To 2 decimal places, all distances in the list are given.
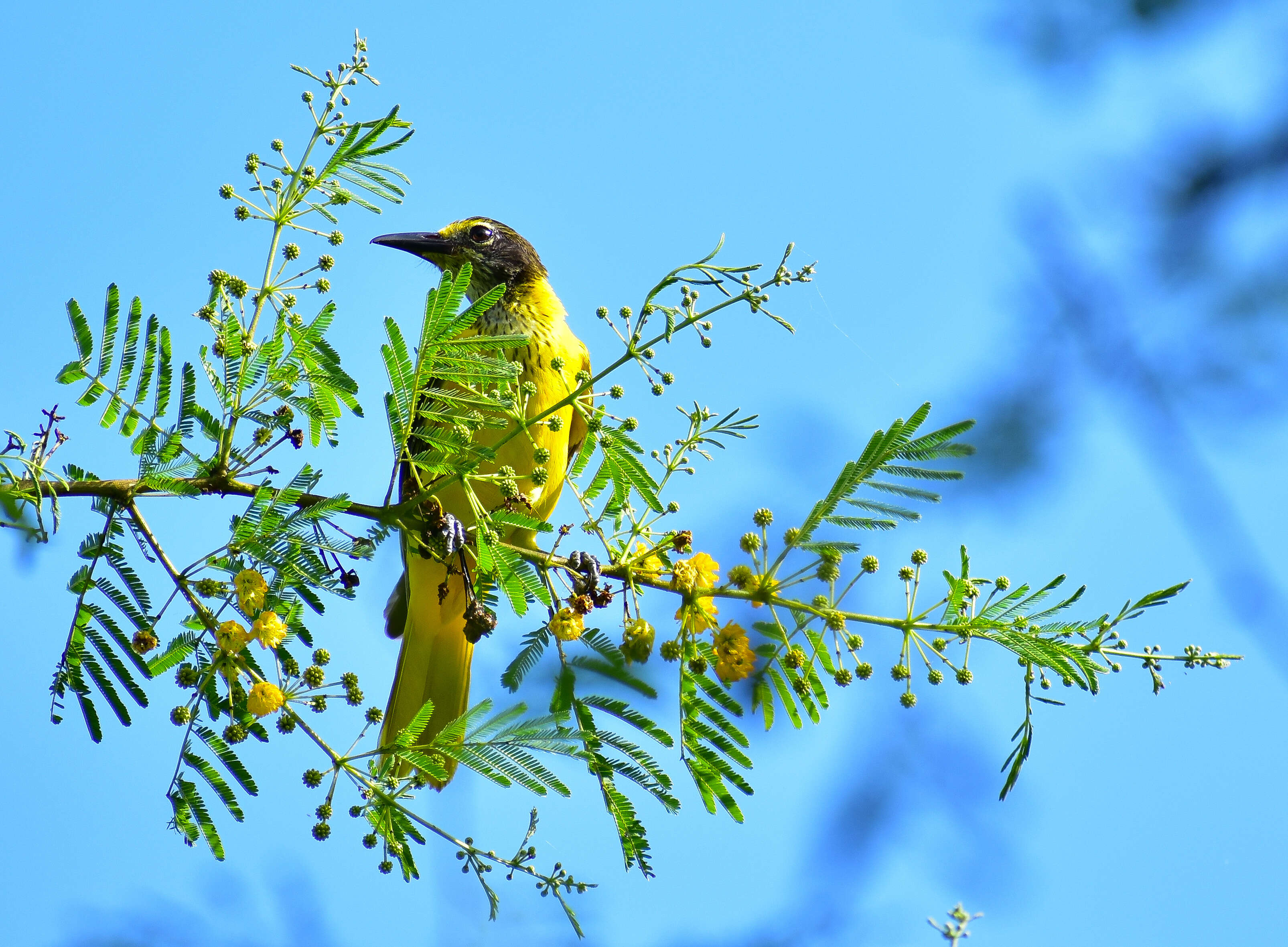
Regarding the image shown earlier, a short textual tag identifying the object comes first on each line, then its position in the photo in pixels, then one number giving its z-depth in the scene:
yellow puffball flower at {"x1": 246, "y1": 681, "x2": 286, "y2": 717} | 4.50
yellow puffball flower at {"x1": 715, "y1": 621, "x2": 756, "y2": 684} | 4.76
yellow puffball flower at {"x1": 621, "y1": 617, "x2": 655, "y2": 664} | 4.87
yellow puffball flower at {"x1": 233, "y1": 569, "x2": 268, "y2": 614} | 4.48
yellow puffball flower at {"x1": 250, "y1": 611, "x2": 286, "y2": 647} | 4.49
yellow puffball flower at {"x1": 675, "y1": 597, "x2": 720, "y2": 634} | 4.79
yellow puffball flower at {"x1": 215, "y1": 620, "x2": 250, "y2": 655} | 4.51
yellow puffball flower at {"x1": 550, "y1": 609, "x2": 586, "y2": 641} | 5.04
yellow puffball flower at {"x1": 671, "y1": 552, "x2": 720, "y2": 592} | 4.75
